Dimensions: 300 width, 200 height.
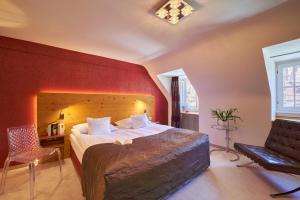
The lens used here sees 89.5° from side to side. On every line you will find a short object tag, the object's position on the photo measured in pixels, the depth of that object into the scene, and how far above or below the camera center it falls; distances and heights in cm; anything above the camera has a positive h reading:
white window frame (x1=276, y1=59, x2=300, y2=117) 317 +17
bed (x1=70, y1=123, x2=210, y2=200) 153 -79
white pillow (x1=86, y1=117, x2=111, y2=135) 301 -57
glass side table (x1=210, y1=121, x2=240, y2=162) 351 -82
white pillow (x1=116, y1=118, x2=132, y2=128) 373 -61
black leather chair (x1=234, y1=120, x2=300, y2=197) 195 -83
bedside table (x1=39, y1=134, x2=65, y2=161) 296 -88
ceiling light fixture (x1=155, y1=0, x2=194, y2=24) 181 +113
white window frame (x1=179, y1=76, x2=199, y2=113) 533 +34
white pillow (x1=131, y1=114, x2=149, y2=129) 367 -56
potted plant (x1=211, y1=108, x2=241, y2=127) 346 -38
